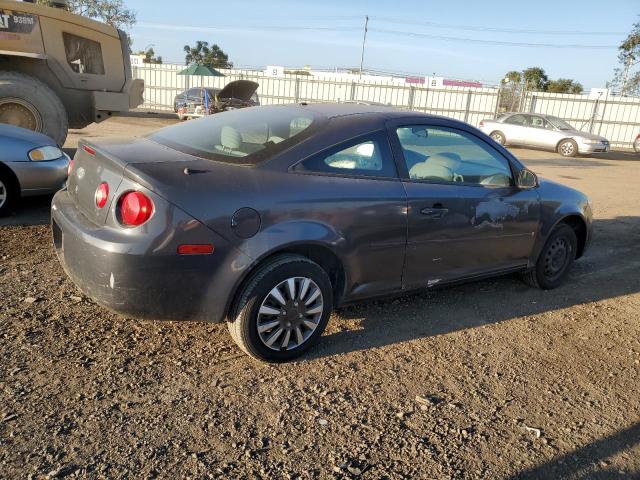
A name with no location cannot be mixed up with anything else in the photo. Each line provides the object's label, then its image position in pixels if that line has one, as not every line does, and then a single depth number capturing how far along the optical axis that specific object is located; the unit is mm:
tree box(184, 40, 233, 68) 76062
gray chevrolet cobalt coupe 2961
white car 18969
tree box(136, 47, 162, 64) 58281
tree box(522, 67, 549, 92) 53597
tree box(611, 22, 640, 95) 31578
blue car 5527
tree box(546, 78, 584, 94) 49778
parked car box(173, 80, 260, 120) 18062
